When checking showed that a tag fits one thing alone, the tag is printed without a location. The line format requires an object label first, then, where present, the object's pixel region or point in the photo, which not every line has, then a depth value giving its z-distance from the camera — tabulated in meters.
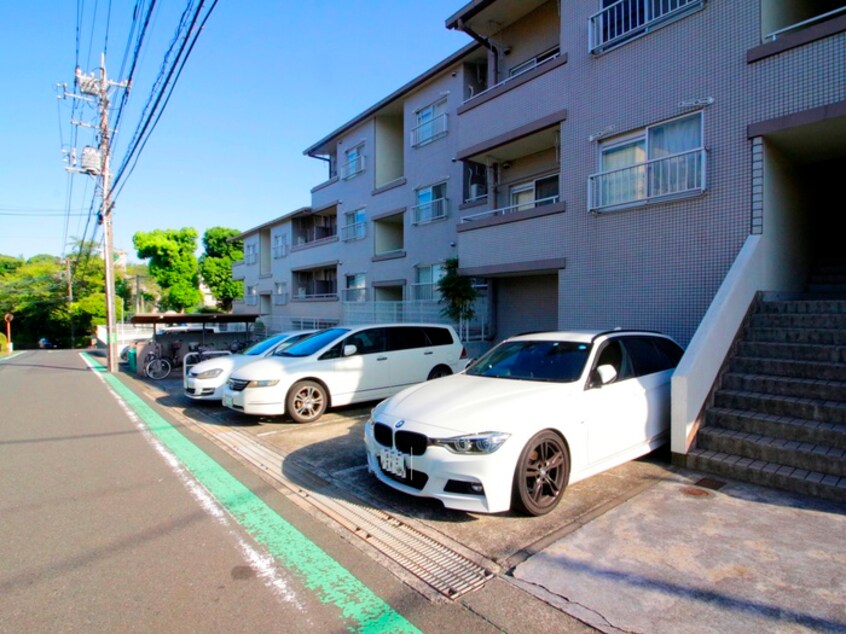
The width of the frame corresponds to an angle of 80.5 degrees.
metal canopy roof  15.83
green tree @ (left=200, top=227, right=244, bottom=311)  48.06
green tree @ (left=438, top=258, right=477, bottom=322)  12.17
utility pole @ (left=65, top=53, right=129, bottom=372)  18.45
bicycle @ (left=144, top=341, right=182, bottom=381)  15.01
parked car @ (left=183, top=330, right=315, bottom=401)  9.31
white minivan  7.67
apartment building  6.89
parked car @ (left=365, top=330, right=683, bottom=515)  3.96
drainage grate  3.26
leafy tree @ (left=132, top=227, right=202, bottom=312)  47.22
